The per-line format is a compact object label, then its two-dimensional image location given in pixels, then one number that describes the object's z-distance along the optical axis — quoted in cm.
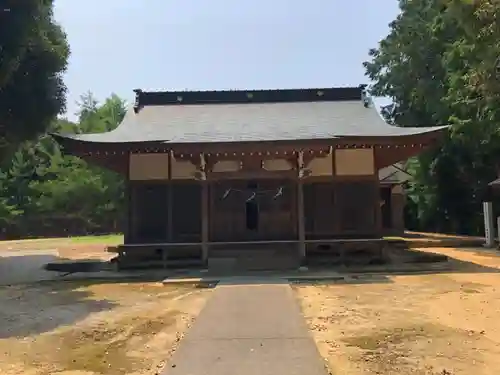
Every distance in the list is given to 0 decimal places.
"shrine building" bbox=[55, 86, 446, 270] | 1210
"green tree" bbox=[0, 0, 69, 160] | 1162
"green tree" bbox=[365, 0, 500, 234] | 1767
